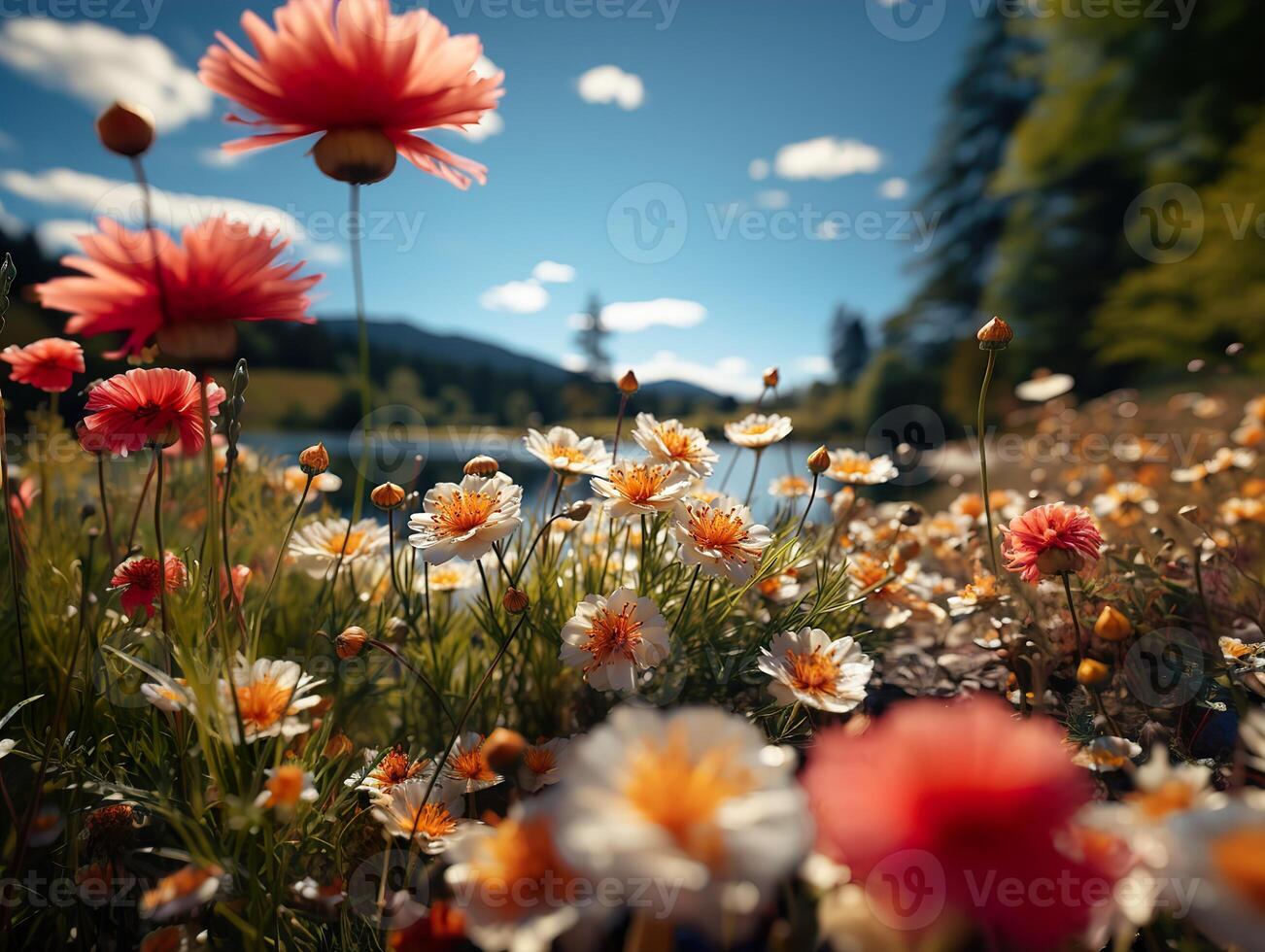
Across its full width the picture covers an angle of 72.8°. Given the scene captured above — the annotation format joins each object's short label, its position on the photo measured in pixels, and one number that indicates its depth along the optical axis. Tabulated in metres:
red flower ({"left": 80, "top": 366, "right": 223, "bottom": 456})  0.30
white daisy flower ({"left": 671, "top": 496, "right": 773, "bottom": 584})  0.31
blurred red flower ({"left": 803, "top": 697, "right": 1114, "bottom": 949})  0.16
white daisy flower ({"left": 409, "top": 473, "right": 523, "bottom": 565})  0.31
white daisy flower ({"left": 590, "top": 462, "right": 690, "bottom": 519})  0.33
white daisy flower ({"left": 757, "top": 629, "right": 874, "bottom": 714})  0.28
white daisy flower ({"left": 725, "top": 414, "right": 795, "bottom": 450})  0.40
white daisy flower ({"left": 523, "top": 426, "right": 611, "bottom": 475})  0.36
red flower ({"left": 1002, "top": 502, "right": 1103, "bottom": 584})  0.31
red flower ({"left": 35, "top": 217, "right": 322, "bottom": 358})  0.24
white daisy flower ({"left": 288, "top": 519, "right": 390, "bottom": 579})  0.38
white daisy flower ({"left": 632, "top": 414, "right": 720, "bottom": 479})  0.38
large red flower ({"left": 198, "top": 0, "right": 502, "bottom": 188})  0.26
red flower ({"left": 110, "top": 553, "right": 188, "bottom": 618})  0.33
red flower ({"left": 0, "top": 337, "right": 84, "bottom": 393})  0.38
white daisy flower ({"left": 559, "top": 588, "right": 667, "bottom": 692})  0.32
